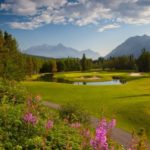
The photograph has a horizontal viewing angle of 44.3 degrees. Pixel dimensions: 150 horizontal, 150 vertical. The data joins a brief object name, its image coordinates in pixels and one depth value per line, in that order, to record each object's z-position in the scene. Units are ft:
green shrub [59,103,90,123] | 43.64
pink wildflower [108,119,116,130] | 12.13
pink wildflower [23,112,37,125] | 18.88
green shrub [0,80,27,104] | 39.45
